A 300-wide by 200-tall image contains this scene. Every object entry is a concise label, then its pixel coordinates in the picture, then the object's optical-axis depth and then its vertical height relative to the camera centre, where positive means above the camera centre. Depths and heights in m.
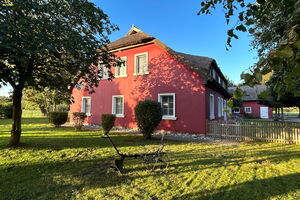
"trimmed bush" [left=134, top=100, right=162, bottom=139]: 9.02 -0.42
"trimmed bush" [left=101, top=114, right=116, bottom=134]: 10.77 -0.87
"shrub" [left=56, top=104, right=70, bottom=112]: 34.54 +0.06
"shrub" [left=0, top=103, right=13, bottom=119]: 23.31 -0.46
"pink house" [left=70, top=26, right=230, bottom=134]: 10.74 +1.52
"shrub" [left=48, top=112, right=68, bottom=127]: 13.61 -0.88
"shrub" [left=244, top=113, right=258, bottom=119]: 30.14 -1.23
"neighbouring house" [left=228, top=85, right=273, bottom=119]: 29.25 +0.04
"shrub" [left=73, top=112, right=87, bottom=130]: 12.12 -0.85
